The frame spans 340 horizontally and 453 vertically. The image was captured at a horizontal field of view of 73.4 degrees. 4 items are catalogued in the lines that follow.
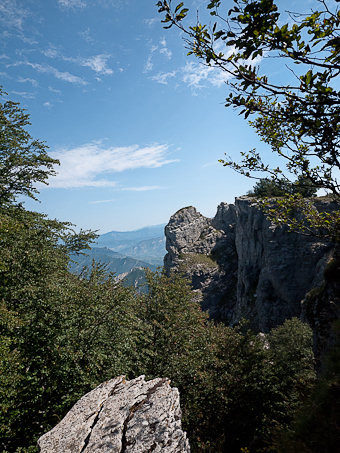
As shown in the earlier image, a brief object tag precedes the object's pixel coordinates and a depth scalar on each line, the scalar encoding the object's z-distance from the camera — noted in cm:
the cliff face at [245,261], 6022
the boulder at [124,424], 790
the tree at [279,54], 391
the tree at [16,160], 2142
